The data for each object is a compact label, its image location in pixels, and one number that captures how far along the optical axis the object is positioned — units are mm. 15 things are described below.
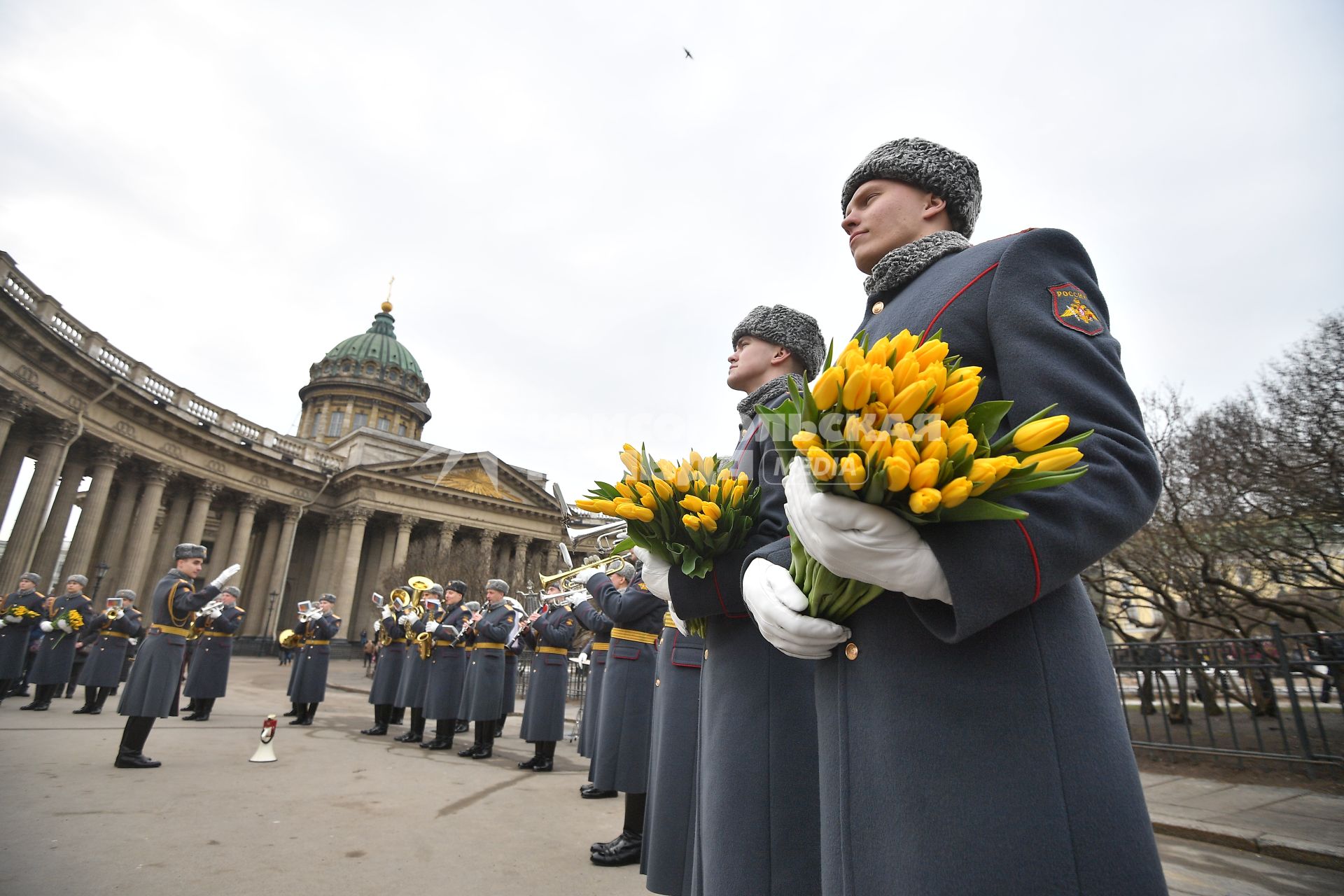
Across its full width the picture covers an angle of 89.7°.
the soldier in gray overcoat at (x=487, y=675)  9906
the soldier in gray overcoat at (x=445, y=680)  10492
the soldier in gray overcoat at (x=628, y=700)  5395
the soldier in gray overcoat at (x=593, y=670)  8422
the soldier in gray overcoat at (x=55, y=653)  12859
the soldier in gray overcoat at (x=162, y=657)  7590
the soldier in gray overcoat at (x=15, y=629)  12766
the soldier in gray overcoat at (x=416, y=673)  11164
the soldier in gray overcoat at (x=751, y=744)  2227
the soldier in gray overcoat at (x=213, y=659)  11789
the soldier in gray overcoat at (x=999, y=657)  1326
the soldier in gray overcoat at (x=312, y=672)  12602
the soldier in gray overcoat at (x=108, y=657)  12117
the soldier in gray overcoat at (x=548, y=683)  9023
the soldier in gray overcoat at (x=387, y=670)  12117
